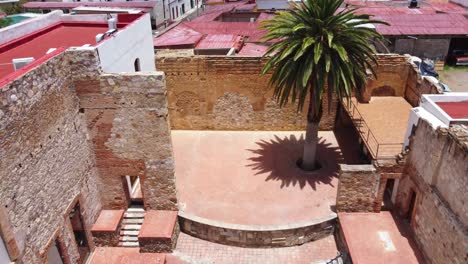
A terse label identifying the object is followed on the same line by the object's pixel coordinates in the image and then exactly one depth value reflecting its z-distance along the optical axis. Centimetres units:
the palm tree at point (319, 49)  1393
